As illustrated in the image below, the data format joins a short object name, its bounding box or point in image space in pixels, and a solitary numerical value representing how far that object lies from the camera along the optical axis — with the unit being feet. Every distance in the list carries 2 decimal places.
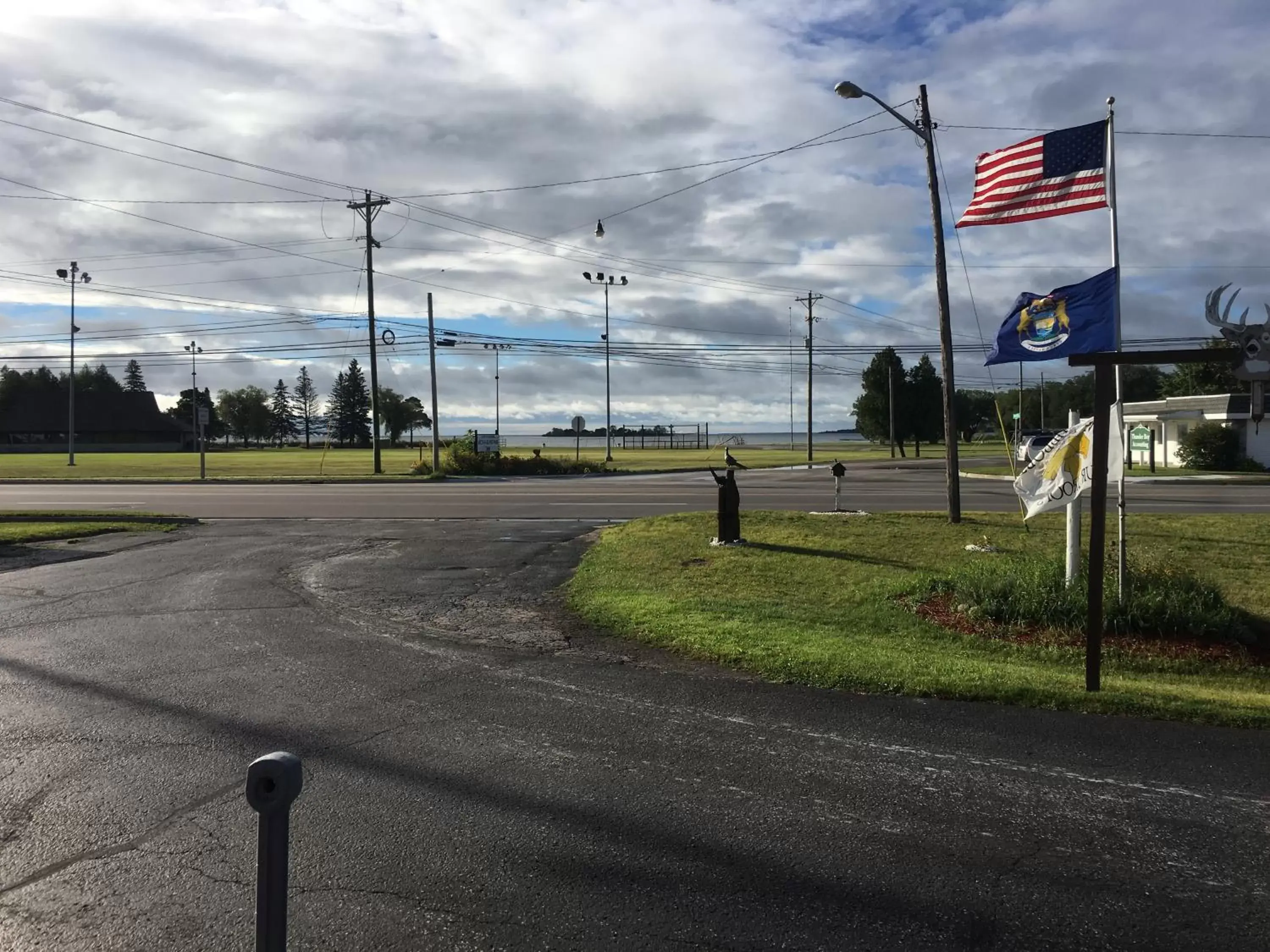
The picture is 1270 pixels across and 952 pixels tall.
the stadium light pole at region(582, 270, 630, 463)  175.32
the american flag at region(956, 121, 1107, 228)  35.04
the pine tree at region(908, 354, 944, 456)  232.73
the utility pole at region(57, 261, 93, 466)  189.71
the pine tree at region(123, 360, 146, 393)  553.23
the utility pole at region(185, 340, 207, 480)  117.80
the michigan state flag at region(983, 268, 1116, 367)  33.12
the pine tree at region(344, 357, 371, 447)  492.54
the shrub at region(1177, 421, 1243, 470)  131.34
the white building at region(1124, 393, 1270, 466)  132.36
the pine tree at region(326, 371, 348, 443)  490.90
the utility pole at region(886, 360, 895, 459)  208.54
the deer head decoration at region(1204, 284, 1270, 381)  22.44
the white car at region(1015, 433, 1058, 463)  135.85
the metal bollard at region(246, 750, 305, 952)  7.82
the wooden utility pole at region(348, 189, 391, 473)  133.08
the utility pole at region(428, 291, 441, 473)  136.77
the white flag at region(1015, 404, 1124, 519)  28.37
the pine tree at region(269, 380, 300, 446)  547.08
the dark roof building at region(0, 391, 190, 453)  342.85
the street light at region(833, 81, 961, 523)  49.67
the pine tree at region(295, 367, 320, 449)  567.18
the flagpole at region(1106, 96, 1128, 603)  29.25
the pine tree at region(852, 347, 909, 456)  227.81
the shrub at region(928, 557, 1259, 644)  28.45
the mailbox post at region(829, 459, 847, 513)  53.36
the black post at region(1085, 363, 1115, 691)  21.77
